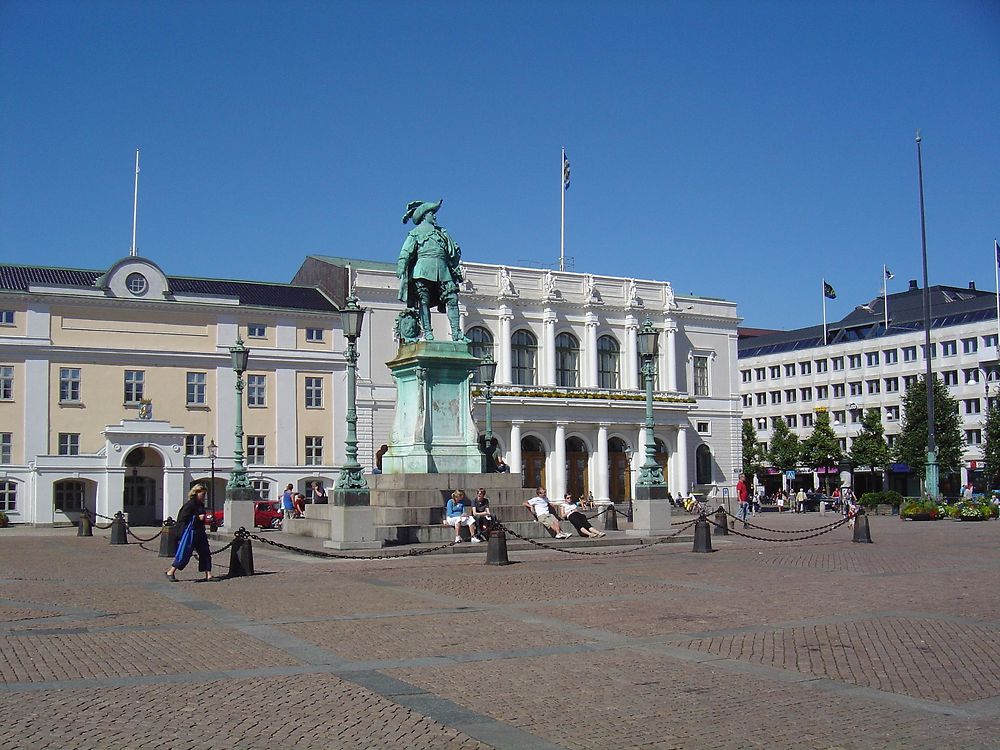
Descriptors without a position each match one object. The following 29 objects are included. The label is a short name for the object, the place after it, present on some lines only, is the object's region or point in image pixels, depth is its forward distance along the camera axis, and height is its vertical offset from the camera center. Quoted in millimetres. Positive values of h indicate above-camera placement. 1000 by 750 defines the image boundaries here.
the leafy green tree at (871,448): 79250 +1333
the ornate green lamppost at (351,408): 24266 +1520
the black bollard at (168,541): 25173 -1500
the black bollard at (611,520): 32844 -1489
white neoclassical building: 70188 +6647
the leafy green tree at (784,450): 85438 +1386
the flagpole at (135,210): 63656 +15405
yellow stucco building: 54969 +4688
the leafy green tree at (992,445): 72938 +1328
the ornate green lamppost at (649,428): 28047 +1060
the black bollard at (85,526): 39531 -1749
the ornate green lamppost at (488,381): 32438 +2832
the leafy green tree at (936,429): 73438 +2471
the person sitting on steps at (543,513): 27703 -1066
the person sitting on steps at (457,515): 25375 -995
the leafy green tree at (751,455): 90869 +1068
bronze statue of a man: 29297 +5300
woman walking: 18734 -1044
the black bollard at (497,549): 21500 -1498
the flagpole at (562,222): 76250 +17103
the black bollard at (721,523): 32250 -1609
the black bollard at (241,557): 19672 -1459
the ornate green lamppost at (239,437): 32500 +1152
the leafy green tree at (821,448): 81938 +1449
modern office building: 86375 +8614
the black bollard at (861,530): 29062 -1660
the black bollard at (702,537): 25125 -1543
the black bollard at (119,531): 32062 -1585
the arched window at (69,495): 54312 -875
